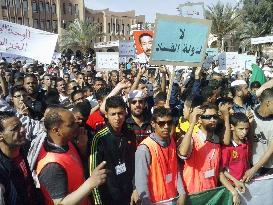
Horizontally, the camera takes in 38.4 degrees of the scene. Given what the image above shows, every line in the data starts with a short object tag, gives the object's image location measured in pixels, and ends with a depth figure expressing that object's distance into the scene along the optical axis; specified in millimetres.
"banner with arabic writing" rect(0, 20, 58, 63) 7648
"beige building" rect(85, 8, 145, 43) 71438
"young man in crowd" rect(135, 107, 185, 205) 3549
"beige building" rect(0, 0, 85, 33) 54278
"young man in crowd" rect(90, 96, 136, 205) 3666
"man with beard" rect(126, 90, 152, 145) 4496
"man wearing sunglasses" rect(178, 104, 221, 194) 3975
